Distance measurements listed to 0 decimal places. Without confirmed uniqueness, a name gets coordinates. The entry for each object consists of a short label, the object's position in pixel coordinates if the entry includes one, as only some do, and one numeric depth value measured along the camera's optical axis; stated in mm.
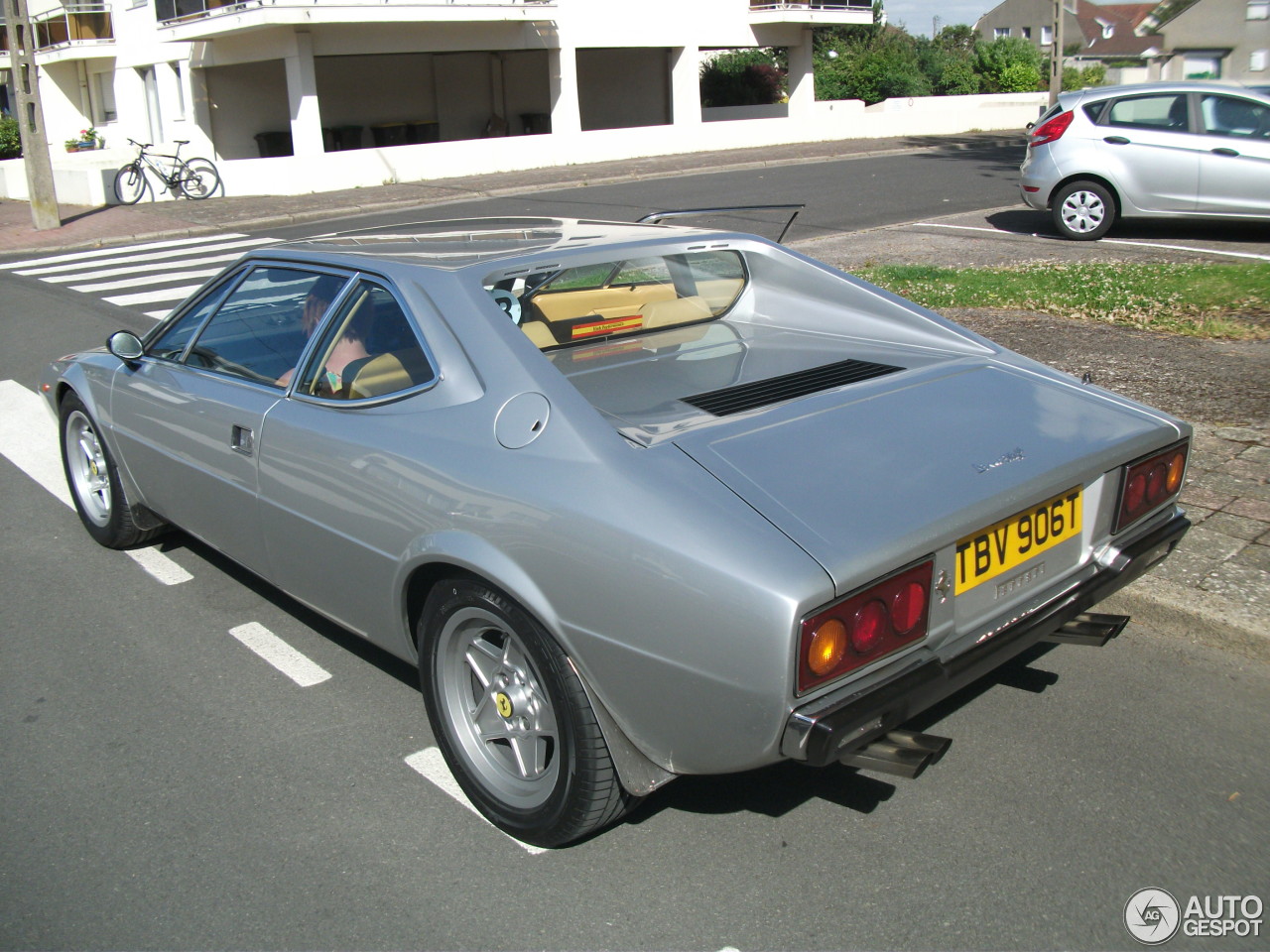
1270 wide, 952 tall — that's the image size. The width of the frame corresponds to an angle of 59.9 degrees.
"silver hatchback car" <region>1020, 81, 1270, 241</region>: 11008
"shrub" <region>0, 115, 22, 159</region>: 34062
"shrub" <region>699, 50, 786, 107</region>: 39625
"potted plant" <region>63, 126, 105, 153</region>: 31922
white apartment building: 23562
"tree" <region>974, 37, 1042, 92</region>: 42938
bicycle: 21797
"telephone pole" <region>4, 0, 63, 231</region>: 18422
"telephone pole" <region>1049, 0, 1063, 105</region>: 21625
